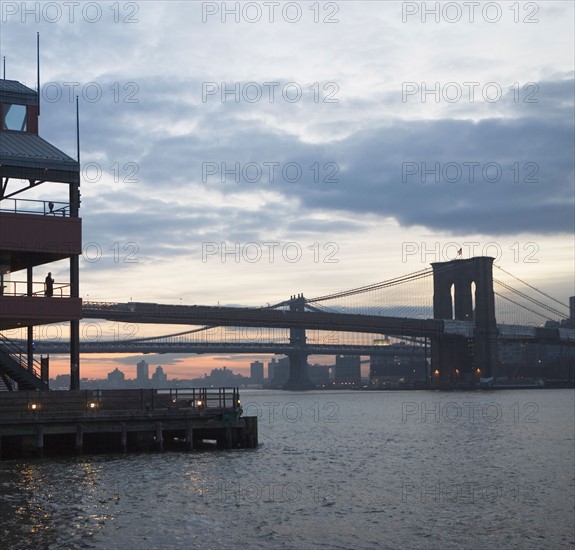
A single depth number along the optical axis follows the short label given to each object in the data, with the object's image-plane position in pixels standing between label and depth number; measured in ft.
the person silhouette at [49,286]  159.33
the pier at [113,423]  138.31
